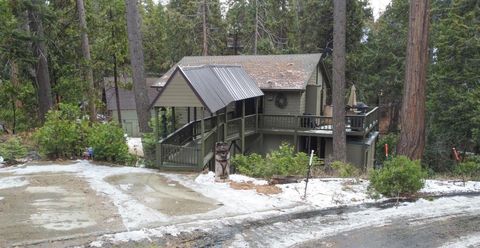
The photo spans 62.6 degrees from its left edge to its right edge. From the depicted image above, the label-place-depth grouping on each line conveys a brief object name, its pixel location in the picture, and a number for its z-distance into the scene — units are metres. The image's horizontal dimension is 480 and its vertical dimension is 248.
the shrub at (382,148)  26.81
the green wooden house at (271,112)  14.79
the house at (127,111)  38.78
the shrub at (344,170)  11.03
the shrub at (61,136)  12.87
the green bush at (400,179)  8.95
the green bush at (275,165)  10.67
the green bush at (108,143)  13.04
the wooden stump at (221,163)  10.27
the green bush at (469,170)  11.21
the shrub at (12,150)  12.63
